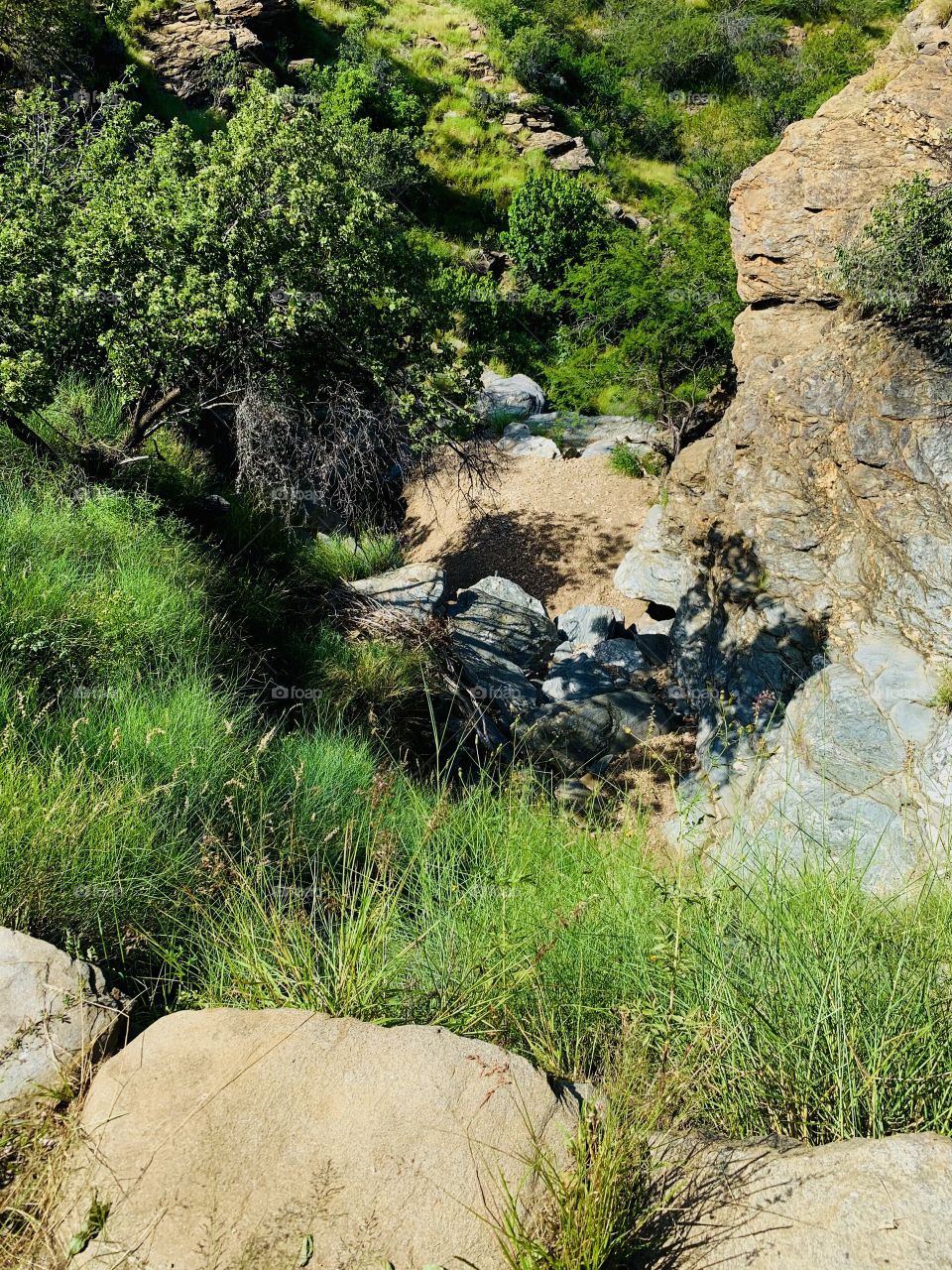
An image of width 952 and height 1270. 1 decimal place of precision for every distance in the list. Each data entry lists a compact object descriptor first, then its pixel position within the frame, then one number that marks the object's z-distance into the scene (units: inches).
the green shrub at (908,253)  273.1
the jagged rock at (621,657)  419.2
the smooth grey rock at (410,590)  375.6
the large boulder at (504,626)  412.8
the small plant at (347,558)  384.8
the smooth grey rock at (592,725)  348.5
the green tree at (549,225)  762.2
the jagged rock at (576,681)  397.4
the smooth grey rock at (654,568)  445.4
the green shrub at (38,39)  619.5
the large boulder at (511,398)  620.1
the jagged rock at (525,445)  575.2
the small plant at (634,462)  538.0
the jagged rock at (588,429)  586.9
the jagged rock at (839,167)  305.4
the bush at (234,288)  240.4
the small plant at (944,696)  263.9
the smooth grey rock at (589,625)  440.8
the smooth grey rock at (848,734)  273.1
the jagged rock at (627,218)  853.8
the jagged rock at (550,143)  933.8
